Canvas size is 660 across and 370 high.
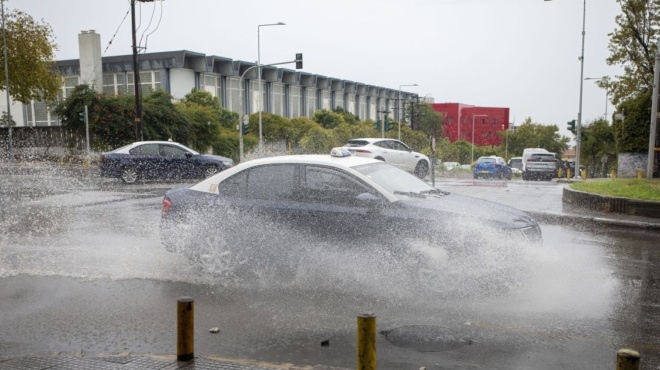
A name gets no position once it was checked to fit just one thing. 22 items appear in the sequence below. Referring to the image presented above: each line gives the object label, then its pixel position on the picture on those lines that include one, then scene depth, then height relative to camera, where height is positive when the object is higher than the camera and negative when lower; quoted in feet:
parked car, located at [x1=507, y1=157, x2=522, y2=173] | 164.99 -6.80
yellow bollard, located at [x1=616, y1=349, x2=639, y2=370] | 9.39 -3.50
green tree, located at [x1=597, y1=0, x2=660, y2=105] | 101.14 +16.39
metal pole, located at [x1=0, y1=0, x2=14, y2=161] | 124.36 +14.74
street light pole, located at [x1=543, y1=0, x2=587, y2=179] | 118.31 +4.40
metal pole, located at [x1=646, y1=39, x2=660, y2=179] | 57.16 +2.88
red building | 420.77 +12.22
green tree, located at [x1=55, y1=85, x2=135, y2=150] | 119.44 +4.89
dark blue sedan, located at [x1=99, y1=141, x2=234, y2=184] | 69.05 -2.54
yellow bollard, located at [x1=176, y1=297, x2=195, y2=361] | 14.05 -4.45
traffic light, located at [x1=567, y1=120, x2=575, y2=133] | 123.34 +2.67
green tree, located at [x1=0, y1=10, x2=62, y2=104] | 135.54 +19.67
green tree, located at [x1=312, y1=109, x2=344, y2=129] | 256.52 +9.10
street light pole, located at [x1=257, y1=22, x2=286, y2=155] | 141.78 +24.54
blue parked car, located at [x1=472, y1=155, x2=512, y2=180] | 111.65 -5.76
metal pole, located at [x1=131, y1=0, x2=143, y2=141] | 100.07 +8.35
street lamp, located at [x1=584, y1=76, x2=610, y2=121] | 121.62 +12.13
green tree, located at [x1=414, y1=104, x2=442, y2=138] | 325.52 +10.09
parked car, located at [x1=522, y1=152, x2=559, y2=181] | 108.88 -5.23
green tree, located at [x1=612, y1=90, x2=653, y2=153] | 79.77 +1.70
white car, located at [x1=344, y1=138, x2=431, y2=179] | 70.38 -1.56
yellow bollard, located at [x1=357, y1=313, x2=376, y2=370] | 11.66 -3.97
